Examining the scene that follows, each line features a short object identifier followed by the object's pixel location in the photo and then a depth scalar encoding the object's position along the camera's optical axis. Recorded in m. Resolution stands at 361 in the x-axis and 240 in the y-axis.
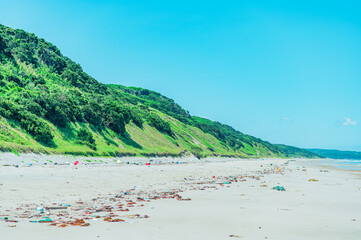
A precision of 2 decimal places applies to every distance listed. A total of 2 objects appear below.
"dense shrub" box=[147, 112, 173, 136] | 82.12
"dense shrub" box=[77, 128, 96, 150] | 39.47
